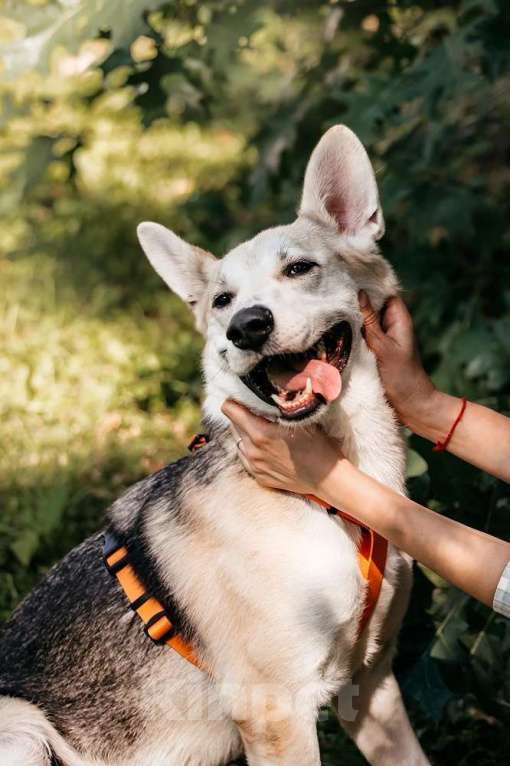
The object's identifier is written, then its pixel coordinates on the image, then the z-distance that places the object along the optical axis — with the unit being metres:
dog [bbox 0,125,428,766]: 2.66
